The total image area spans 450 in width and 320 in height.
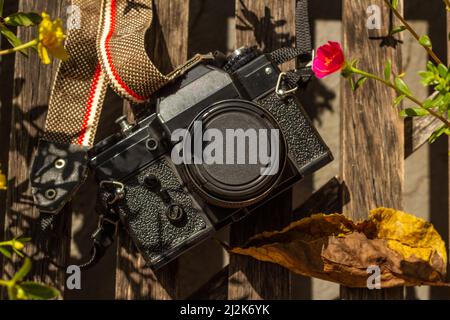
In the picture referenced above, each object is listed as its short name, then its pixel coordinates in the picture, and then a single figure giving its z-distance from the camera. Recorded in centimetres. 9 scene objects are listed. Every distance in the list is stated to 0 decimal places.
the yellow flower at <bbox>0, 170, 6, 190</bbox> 72
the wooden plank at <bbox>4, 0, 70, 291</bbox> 83
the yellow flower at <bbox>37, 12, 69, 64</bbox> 70
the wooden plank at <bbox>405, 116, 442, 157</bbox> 84
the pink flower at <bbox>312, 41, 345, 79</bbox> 73
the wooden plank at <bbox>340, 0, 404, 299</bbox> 83
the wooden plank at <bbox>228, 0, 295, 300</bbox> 82
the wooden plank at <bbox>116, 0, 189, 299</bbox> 82
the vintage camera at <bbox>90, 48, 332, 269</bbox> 78
